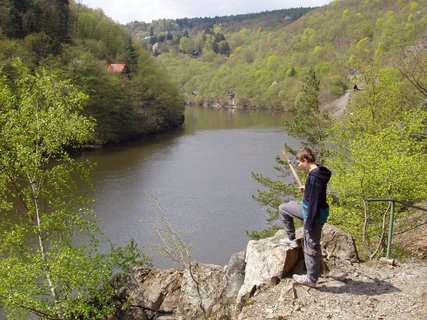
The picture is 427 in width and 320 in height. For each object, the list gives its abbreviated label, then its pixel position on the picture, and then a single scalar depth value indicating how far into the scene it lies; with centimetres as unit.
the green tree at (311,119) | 2806
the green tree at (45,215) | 1156
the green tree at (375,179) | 1256
